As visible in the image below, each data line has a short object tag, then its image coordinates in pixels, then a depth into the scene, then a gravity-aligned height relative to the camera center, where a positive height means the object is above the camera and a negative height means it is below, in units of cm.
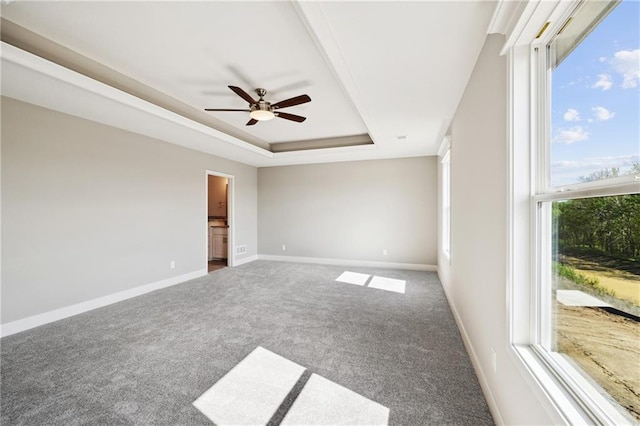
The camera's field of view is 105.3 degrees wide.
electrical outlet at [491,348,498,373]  149 -92
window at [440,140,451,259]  408 +19
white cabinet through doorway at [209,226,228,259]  623 -73
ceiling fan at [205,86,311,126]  260 +123
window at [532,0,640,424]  74 +3
